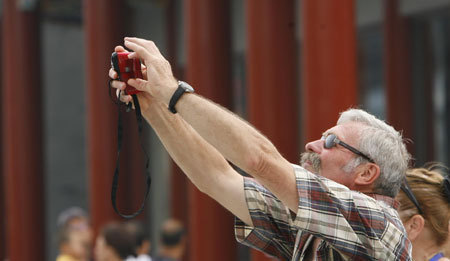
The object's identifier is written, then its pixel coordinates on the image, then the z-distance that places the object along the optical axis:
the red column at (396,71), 18.70
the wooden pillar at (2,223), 25.74
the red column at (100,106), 17.34
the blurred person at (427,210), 6.12
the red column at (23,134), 20.67
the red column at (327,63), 11.08
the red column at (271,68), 13.07
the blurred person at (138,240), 9.99
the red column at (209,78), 14.49
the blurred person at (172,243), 14.84
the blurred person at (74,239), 13.46
